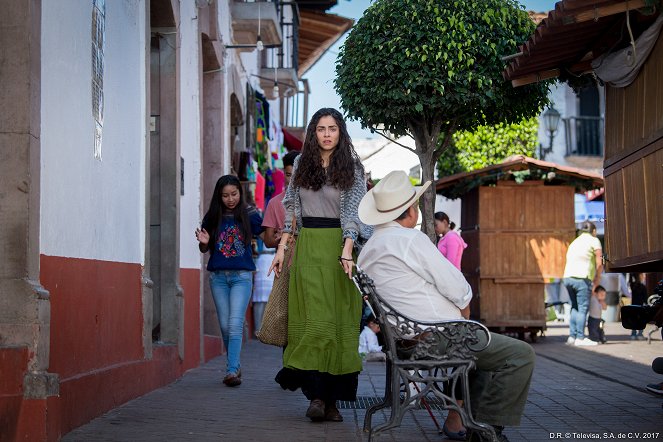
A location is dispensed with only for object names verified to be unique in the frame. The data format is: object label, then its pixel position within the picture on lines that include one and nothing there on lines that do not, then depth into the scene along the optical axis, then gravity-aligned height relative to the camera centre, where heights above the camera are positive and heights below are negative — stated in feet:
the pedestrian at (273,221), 31.71 +2.09
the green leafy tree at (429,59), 36.35 +7.85
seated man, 19.63 -0.19
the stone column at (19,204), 19.15 +1.62
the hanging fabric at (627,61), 25.16 +5.69
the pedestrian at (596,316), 57.57 -1.56
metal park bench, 18.65 -1.12
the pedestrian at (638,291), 69.00 -0.29
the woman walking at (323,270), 24.09 +0.47
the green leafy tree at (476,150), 91.71 +11.93
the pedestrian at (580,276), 55.88 +0.58
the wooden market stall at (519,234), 56.03 +2.85
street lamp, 81.92 +12.85
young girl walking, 32.96 +1.23
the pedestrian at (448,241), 50.19 +2.24
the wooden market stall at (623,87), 24.73 +5.04
